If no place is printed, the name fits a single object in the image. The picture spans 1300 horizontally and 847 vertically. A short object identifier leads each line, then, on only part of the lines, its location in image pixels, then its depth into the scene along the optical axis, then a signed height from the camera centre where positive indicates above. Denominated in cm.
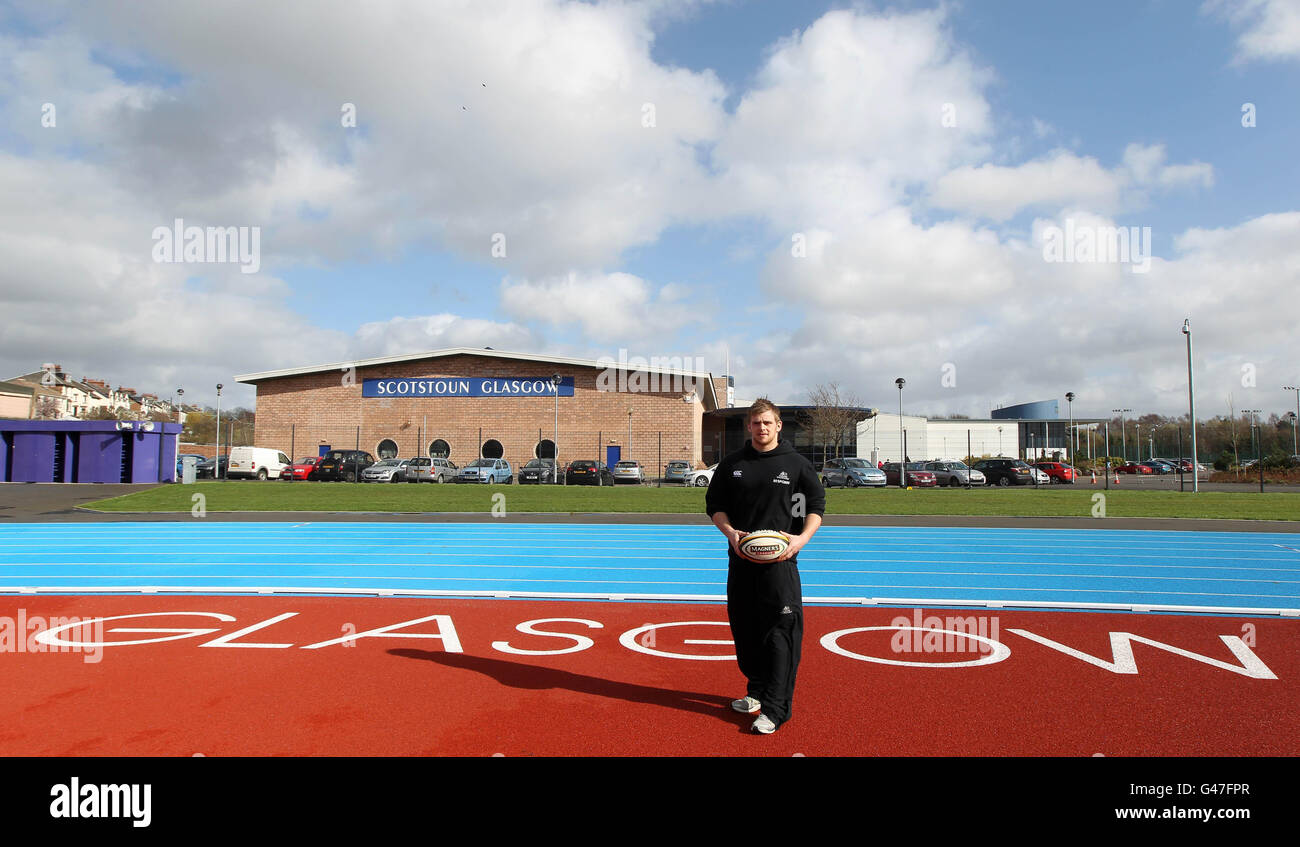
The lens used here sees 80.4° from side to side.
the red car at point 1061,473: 4412 -105
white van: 4178 -25
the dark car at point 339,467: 3941 -46
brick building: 4581 +305
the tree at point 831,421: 5478 +252
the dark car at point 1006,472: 4056 -91
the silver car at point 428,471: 3881 -69
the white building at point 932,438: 6531 +150
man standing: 459 -64
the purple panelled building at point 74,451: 3428 +36
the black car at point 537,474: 4019 -88
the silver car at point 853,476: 3950 -105
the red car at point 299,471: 4250 -71
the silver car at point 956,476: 4141 -113
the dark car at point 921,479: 4069 -125
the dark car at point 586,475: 3869 -91
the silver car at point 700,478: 3861 -110
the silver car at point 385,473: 3894 -77
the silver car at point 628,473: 3989 -84
